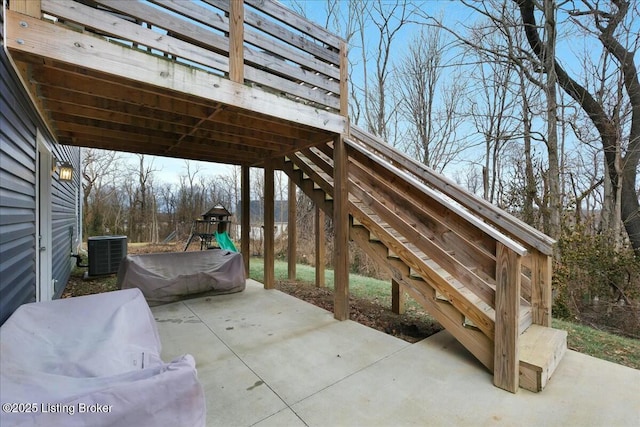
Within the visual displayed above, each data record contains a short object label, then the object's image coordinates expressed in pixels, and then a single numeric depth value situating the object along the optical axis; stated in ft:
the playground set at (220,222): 24.66
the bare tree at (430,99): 31.24
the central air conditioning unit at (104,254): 20.84
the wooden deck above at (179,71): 6.59
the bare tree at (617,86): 17.22
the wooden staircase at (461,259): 7.16
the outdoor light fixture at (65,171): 15.87
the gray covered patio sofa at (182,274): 13.88
